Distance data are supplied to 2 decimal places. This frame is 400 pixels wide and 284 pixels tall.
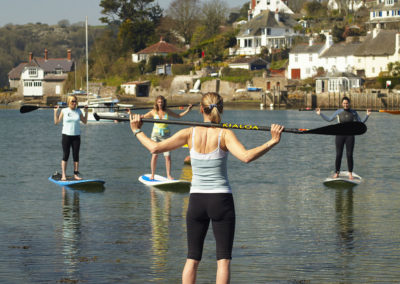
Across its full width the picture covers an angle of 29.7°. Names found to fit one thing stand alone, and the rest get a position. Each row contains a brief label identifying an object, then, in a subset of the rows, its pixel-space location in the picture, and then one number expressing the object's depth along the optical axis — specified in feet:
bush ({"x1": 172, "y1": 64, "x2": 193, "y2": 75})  409.69
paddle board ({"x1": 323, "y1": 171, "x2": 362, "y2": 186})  61.05
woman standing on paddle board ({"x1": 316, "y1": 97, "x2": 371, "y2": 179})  57.98
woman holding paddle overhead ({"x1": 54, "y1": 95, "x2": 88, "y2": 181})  57.41
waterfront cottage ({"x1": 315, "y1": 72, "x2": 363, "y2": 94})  329.87
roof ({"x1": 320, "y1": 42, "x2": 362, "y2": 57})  355.15
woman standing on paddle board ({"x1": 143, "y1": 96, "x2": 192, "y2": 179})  57.57
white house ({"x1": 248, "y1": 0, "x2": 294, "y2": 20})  469.16
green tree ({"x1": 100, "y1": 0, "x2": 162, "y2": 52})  458.09
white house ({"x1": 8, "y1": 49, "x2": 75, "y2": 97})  482.28
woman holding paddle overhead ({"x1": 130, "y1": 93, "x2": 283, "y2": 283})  25.46
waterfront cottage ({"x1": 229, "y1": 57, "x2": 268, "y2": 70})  385.50
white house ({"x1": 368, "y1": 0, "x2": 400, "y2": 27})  397.39
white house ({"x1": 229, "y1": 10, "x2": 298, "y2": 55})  417.49
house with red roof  435.12
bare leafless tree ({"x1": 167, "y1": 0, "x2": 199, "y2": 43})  476.54
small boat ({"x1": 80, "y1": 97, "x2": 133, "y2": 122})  215.78
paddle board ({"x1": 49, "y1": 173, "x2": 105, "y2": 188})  58.69
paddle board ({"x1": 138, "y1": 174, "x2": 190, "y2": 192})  58.39
